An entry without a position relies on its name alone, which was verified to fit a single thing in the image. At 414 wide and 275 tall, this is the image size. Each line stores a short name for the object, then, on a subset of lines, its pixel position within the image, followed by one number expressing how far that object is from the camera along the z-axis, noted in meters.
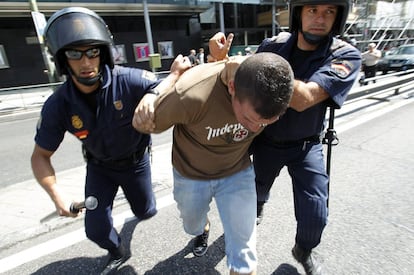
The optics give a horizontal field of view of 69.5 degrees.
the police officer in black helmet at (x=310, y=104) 1.96
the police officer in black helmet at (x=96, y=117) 1.91
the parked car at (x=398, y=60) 14.70
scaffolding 25.14
